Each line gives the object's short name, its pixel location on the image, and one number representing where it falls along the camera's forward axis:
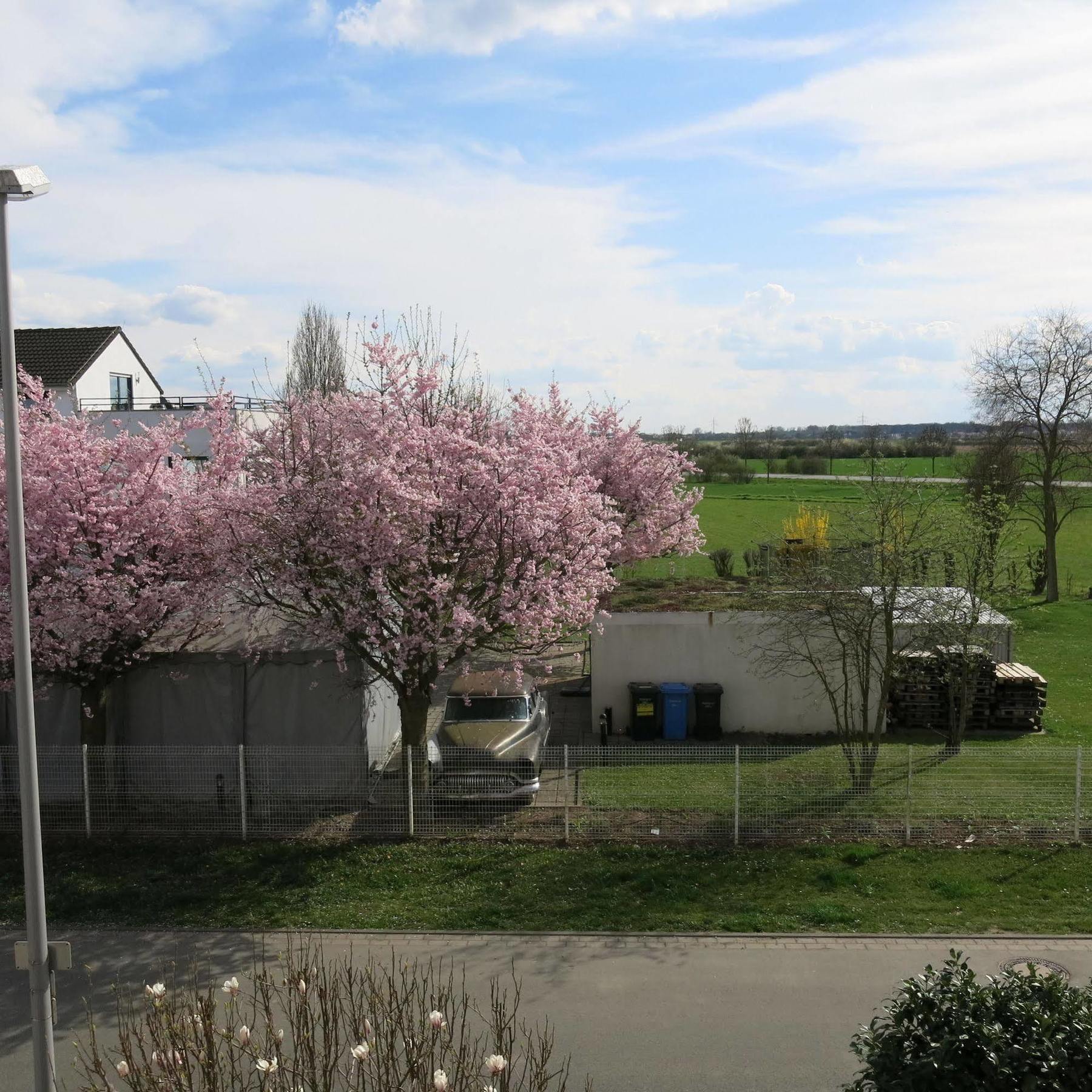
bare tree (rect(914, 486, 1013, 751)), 15.27
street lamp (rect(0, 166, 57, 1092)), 6.32
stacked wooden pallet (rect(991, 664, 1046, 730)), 18.28
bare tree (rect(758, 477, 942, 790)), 14.55
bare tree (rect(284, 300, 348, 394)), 53.25
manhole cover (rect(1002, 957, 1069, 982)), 9.73
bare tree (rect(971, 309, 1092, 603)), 36.97
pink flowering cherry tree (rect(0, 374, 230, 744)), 13.48
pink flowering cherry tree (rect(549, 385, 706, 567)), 28.28
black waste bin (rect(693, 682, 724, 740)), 18.02
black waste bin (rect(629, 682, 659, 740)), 18.02
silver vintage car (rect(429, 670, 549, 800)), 13.88
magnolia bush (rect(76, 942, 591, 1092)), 5.26
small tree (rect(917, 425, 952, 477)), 74.50
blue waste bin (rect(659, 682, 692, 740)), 18.00
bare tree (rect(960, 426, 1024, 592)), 38.25
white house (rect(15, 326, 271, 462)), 32.47
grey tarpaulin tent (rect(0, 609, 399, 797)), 14.78
